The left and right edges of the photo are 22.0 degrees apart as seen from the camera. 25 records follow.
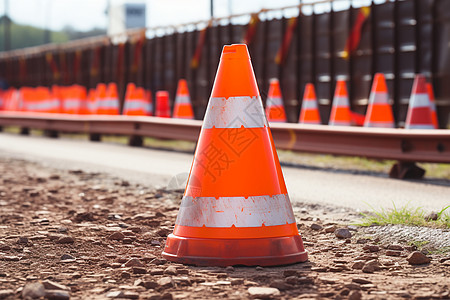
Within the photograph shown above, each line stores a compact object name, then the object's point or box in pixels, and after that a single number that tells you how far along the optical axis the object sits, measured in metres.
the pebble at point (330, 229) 7.87
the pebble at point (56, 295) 5.10
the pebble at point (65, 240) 7.28
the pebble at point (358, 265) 6.16
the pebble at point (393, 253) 6.72
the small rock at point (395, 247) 6.95
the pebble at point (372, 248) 6.96
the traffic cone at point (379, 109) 16.77
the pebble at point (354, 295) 5.03
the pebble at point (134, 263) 6.18
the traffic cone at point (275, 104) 19.71
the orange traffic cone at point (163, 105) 26.59
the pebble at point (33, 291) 5.13
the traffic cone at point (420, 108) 15.14
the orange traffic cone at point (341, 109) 18.86
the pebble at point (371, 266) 6.01
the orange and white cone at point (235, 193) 6.15
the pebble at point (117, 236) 7.54
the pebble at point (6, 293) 5.18
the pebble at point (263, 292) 5.16
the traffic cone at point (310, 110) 20.15
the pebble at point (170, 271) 5.89
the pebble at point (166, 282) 5.46
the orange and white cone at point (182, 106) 24.66
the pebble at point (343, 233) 7.54
